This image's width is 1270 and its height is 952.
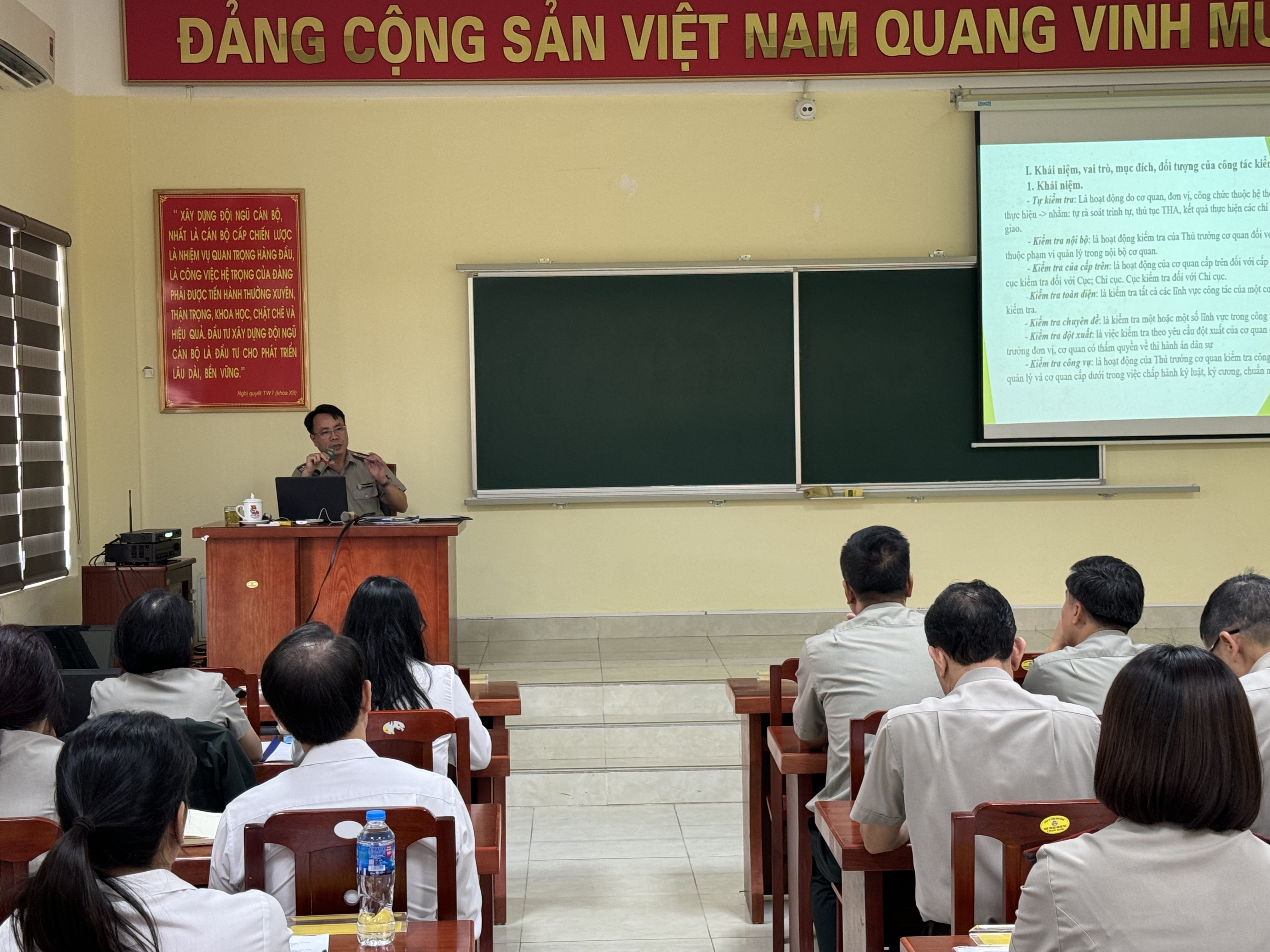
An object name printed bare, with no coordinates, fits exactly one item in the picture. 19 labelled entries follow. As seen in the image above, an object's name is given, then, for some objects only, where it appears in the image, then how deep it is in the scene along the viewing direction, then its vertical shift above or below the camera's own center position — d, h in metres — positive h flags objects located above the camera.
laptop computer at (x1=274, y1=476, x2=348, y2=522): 5.05 -0.23
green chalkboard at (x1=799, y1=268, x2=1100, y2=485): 6.55 +0.28
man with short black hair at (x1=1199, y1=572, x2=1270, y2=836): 2.52 -0.44
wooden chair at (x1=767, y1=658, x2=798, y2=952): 3.22 -1.11
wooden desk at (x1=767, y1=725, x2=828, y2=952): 2.87 -0.99
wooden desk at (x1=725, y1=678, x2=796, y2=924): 3.50 -1.12
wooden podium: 4.90 -0.57
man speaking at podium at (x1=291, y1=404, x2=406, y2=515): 5.75 -0.12
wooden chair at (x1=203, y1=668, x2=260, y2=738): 3.17 -0.67
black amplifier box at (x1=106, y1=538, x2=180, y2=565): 5.77 -0.53
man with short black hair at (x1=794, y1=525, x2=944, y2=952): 2.75 -0.57
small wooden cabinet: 5.73 -0.69
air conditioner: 5.36 +1.96
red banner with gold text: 6.34 +2.23
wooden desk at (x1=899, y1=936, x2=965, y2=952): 1.69 -0.76
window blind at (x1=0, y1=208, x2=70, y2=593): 5.57 +0.22
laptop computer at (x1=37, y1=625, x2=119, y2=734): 3.45 -0.59
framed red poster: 6.40 +0.82
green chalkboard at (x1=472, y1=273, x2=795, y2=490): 6.52 +0.33
